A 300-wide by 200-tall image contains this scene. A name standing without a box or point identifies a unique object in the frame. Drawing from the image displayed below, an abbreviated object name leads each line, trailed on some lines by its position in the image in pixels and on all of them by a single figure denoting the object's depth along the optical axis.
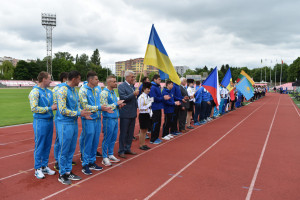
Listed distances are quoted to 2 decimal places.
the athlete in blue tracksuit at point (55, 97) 4.31
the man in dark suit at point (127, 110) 5.62
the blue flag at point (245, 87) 16.25
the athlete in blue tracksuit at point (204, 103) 11.17
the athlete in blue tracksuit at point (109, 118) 5.11
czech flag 9.37
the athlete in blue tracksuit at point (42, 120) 4.27
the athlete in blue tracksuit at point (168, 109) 7.55
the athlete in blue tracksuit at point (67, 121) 3.99
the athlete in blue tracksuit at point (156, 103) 6.77
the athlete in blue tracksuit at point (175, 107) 8.12
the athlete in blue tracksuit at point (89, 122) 4.54
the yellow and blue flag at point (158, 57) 6.13
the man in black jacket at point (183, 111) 8.85
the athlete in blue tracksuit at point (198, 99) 10.74
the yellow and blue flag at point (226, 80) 13.23
